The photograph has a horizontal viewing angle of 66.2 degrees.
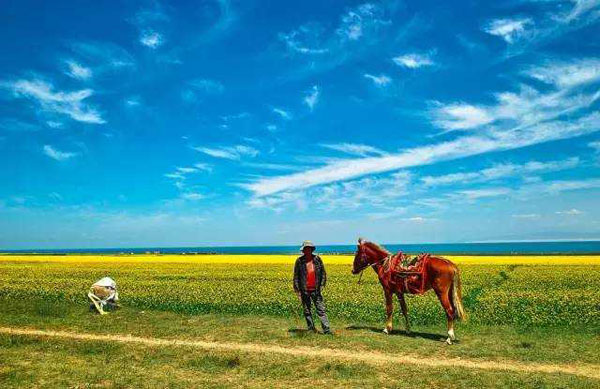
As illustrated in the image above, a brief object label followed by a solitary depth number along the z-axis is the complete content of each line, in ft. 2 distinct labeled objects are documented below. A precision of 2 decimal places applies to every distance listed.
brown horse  53.01
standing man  57.16
